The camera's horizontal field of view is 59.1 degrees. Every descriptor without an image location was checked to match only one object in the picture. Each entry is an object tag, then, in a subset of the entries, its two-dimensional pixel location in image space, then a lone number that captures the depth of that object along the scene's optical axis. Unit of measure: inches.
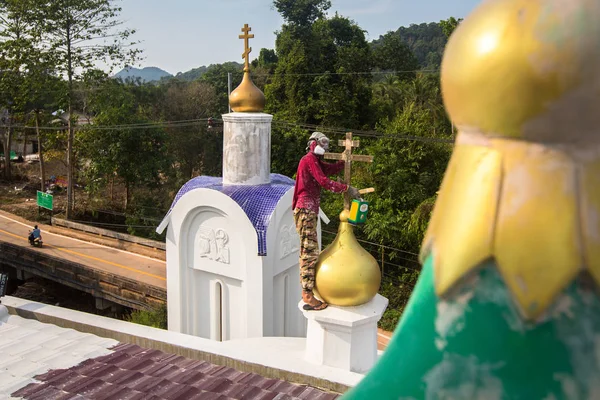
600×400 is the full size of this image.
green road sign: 860.6
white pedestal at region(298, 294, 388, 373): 213.9
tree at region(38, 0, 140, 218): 829.8
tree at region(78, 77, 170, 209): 862.5
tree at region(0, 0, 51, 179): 828.6
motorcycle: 789.2
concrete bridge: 655.8
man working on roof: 202.1
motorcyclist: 789.9
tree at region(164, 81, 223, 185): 1034.7
